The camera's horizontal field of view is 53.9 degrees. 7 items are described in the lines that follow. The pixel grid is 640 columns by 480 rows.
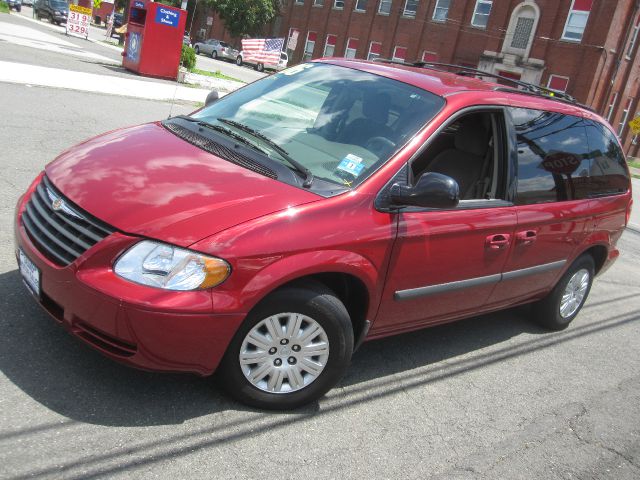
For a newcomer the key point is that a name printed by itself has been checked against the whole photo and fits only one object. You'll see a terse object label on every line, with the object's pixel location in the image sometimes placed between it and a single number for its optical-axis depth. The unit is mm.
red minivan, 2887
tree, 53281
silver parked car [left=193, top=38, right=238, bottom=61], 48969
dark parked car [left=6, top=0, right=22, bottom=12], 47466
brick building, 31656
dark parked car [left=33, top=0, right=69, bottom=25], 39594
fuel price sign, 29297
